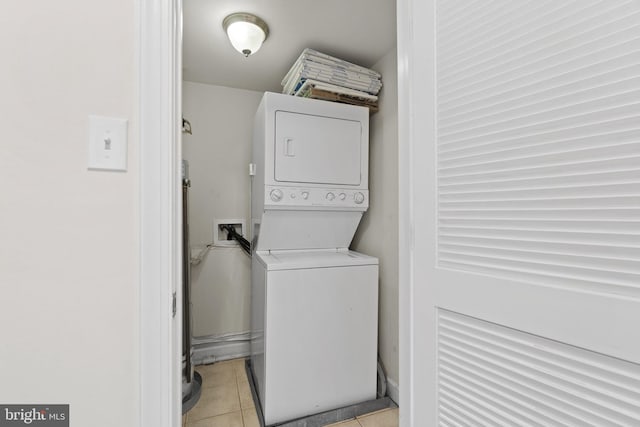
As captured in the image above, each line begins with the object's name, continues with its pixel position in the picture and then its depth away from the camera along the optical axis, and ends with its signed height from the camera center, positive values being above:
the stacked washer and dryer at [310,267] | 1.66 -0.31
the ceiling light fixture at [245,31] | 1.61 +1.07
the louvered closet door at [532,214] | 0.54 +0.00
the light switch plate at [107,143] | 0.71 +0.18
